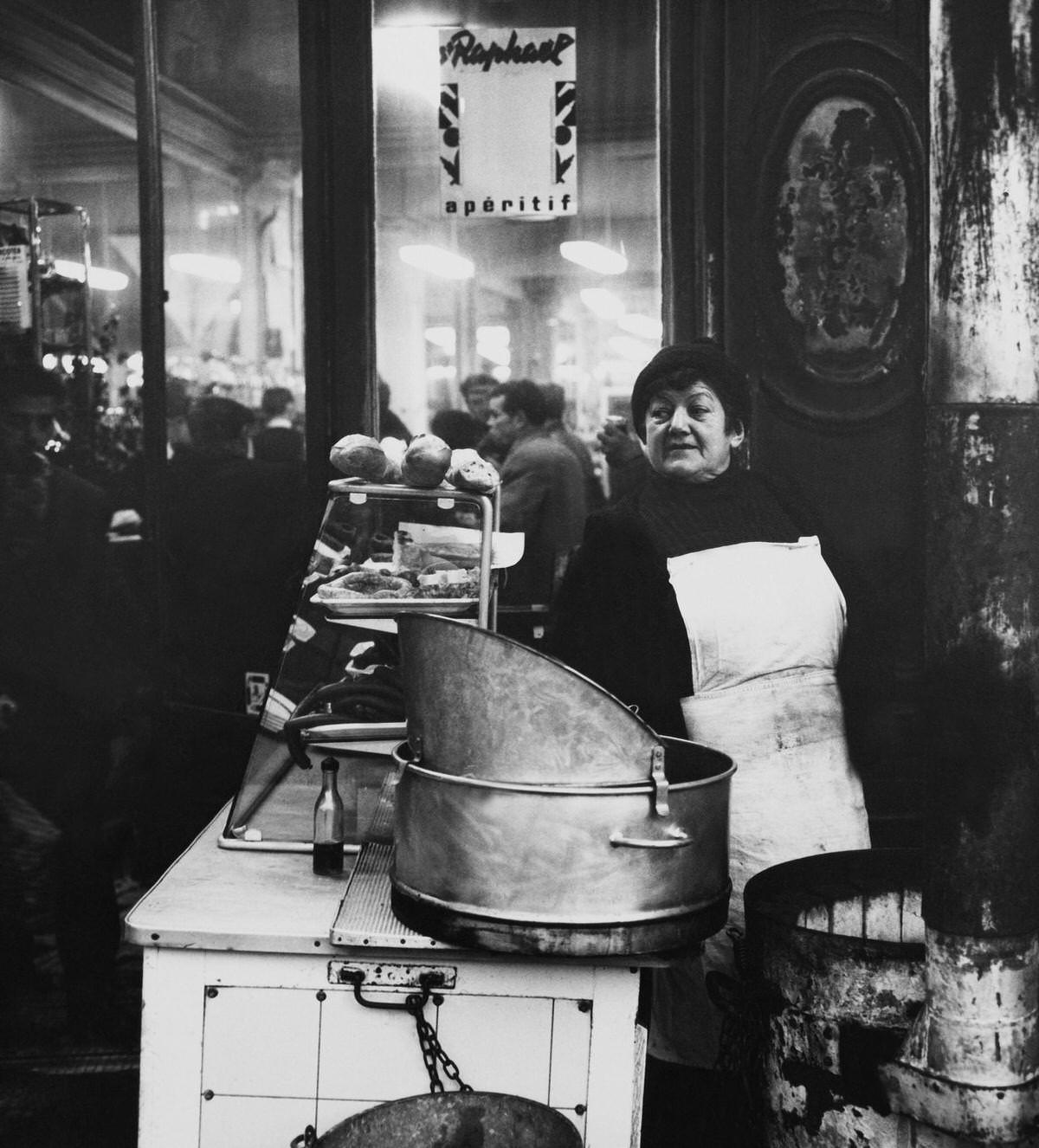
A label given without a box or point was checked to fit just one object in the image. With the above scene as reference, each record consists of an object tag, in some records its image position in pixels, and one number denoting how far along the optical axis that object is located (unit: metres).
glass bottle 2.98
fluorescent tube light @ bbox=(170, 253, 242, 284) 7.45
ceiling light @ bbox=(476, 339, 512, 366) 5.29
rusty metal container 2.61
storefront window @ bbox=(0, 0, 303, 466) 5.35
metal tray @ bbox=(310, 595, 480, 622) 3.23
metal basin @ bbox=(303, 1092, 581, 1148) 2.51
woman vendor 3.69
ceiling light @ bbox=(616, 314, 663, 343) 4.99
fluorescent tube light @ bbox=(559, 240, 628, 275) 5.02
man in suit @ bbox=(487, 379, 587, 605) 5.23
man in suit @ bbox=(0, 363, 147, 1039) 4.68
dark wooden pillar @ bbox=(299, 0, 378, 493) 4.99
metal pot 2.40
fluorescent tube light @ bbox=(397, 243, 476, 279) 5.14
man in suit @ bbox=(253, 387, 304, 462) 5.46
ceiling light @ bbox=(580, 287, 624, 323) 5.12
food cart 2.44
